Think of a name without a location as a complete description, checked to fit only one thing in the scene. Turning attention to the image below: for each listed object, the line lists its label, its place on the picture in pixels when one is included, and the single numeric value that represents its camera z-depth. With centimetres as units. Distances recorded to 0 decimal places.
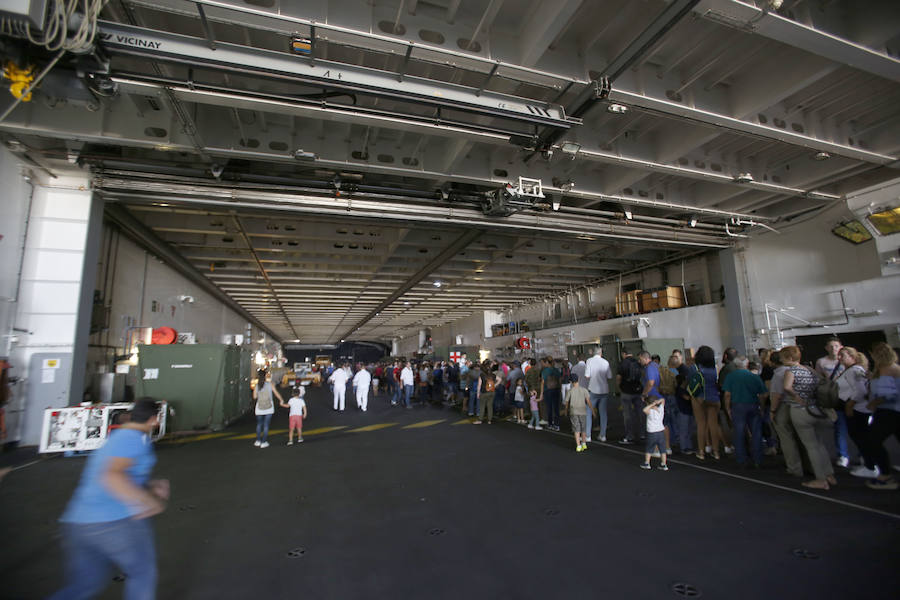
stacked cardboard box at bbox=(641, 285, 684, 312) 1430
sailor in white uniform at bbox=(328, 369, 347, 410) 1420
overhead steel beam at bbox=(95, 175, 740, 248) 797
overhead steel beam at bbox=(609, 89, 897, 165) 603
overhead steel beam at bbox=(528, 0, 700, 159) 443
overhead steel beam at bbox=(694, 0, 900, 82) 451
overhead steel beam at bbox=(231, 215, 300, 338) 1030
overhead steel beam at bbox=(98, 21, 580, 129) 469
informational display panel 711
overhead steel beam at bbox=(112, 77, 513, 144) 539
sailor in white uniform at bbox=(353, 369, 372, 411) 1401
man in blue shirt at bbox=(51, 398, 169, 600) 219
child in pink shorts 840
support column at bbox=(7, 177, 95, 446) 741
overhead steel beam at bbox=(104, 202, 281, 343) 931
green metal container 950
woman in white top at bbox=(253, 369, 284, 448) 809
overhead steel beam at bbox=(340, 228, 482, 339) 1110
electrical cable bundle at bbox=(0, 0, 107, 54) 400
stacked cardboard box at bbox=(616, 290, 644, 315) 1560
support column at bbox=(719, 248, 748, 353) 1218
